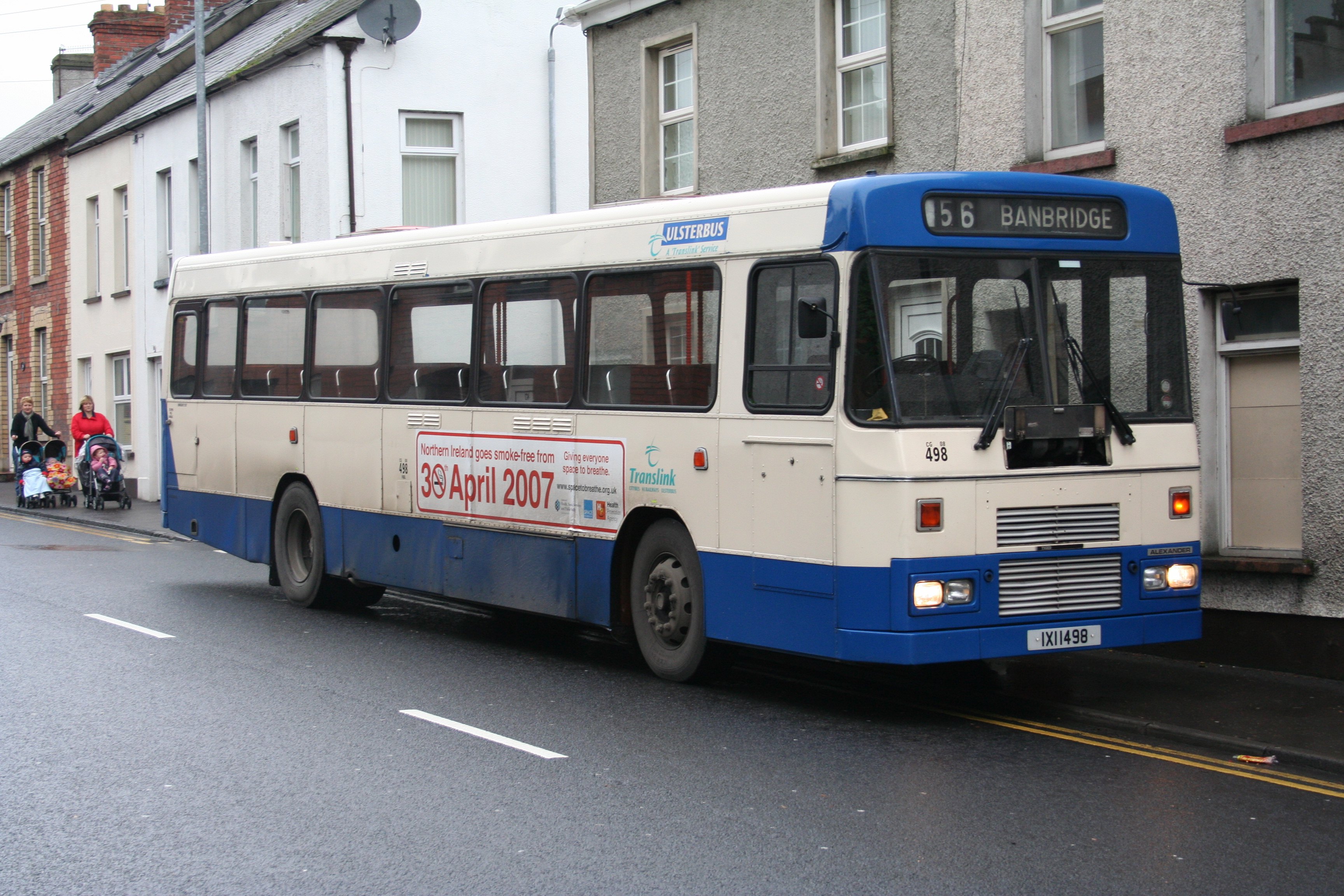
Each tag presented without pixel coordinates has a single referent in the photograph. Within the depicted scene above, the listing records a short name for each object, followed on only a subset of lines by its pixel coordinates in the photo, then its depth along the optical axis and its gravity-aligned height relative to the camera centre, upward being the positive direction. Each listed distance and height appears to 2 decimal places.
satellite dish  24.34 +6.46
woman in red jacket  27.28 +0.07
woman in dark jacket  27.98 +0.05
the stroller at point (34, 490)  27.59 -1.11
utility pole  23.02 +4.23
